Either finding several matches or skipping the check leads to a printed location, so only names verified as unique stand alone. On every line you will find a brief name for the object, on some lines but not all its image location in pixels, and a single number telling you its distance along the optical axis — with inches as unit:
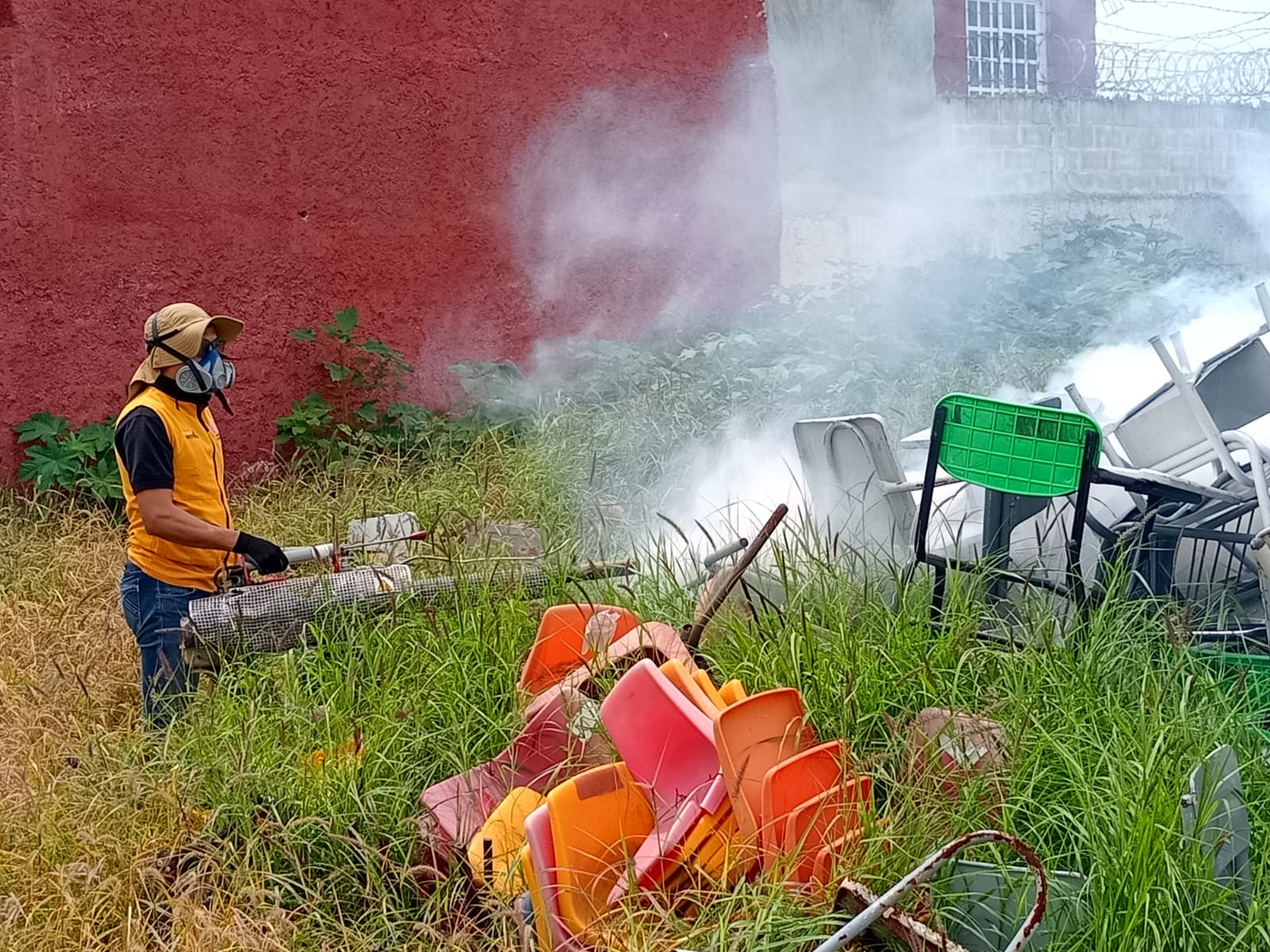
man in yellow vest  150.4
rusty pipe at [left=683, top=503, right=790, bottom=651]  137.6
